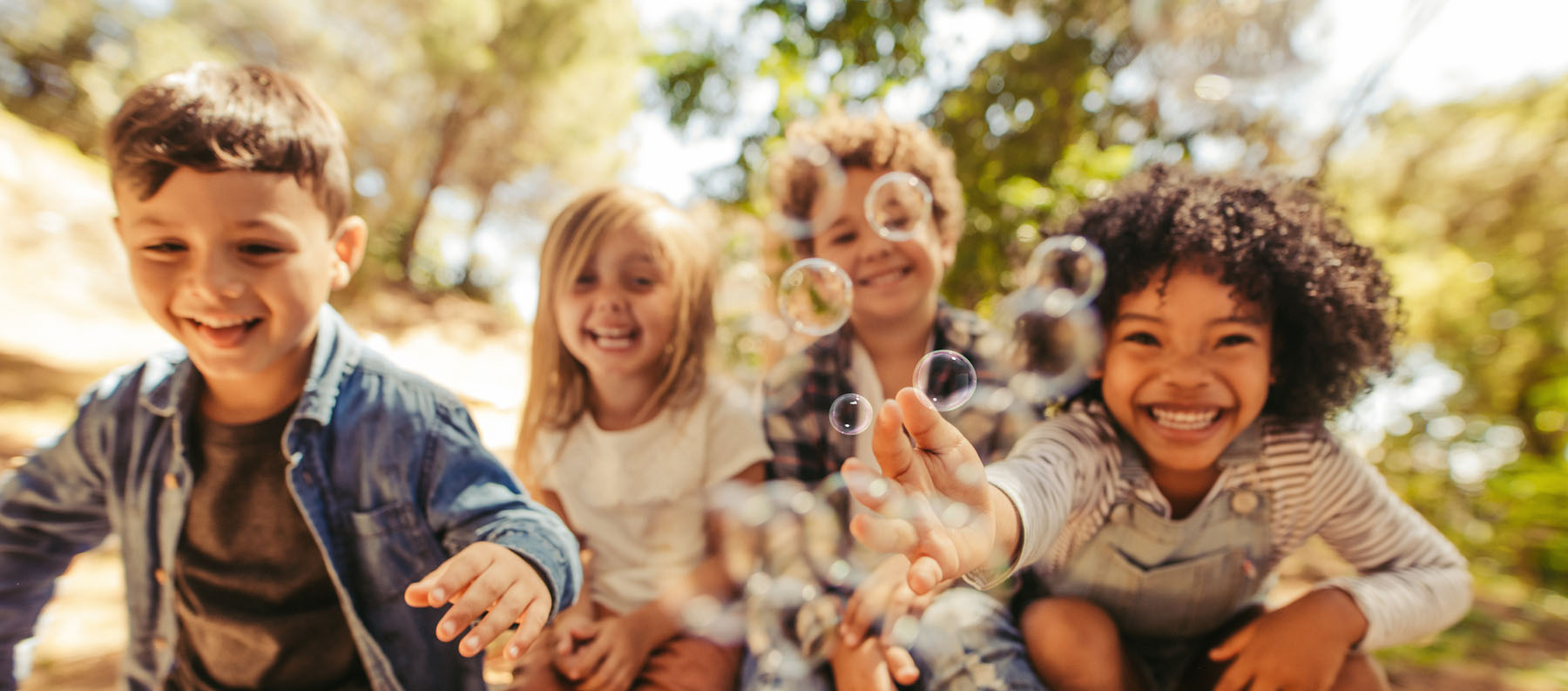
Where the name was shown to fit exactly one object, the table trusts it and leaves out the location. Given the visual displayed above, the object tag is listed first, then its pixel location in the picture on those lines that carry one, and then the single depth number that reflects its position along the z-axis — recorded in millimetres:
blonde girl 737
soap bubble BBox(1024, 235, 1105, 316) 695
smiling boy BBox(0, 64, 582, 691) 598
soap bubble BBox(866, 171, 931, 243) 789
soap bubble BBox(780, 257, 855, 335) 783
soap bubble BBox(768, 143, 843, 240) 848
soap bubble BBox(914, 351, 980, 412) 734
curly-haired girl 611
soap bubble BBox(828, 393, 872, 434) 681
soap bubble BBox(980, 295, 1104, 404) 694
